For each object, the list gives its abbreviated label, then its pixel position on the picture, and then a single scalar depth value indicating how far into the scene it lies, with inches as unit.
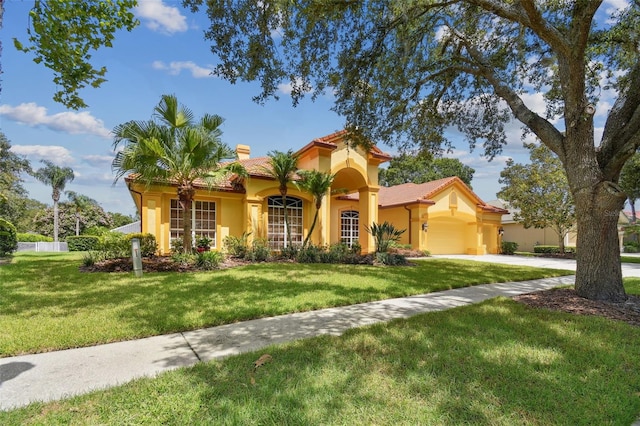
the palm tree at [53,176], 927.7
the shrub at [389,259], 568.7
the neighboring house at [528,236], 1198.9
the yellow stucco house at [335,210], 610.9
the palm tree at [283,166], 584.7
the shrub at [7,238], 519.5
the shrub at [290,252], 586.2
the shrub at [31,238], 991.9
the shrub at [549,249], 1044.5
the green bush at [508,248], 1014.4
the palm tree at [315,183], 617.9
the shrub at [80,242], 935.7
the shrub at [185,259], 464.1
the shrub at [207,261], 454.9
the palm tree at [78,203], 1383.5
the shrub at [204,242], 563.5
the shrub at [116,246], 509.7
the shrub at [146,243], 527.5
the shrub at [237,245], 574.9
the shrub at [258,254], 550.9
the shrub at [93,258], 443.5
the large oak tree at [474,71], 265.1
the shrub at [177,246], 540.7
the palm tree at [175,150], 446.9
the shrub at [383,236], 589.6
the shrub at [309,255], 567.5
